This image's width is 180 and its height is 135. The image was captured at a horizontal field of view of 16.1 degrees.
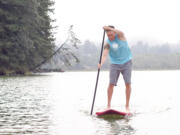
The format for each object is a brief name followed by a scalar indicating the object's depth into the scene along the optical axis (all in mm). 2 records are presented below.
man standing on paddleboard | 16235
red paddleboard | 15453
